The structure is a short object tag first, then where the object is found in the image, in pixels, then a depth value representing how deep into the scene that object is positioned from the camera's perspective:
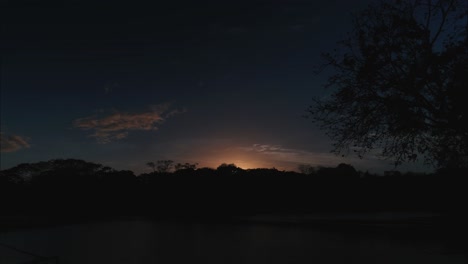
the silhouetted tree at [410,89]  13.61
